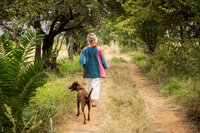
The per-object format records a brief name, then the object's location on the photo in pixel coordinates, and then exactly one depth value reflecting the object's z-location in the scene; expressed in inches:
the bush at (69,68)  408.8
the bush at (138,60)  649.5
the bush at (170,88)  294.4
